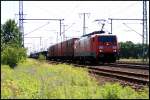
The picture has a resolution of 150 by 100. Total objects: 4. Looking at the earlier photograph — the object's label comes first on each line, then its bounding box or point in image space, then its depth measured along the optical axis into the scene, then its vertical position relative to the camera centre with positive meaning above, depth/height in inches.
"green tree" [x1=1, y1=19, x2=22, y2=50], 1881.5 +67.9
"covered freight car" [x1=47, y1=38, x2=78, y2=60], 2327.0 -9.6
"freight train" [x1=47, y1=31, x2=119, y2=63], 1658.5 +2.8
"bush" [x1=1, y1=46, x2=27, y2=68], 1135.6 -19.6
